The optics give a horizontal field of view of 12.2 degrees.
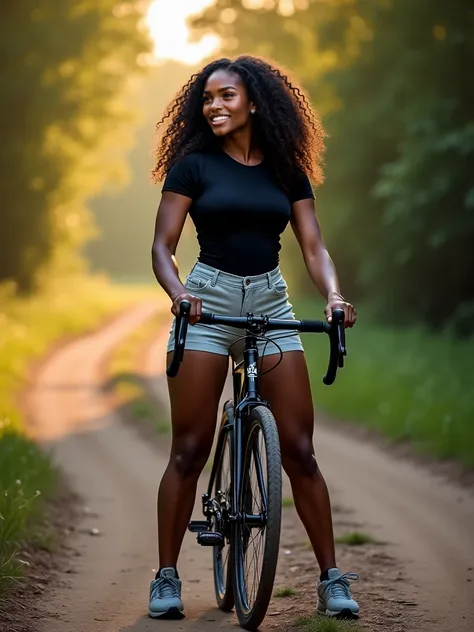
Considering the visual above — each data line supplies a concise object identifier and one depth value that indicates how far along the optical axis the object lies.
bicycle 7.84
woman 8.60
